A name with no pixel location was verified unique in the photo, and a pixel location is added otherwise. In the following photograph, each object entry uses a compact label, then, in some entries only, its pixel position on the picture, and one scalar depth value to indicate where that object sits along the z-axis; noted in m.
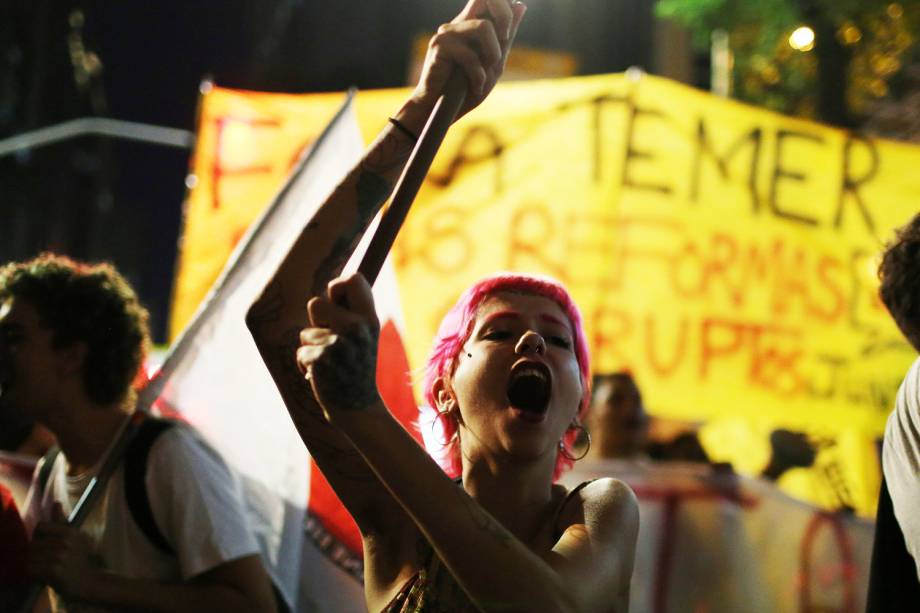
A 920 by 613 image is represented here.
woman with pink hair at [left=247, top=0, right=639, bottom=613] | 1.67
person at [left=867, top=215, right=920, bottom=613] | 1.99
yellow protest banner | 4.11
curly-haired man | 2.34
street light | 8.36
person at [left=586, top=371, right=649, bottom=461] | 4.12
